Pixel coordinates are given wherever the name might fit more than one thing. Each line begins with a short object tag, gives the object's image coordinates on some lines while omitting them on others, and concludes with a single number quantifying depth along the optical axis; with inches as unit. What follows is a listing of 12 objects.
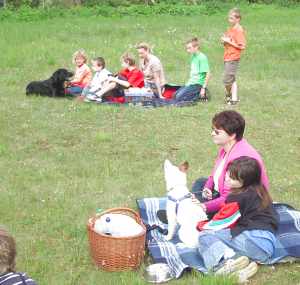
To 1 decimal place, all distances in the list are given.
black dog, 414.9
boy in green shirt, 412.2
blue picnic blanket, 191.6
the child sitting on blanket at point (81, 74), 434.6
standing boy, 414.6
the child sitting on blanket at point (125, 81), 412.8
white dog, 199.5
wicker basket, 183.6
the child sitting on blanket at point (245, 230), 188.1
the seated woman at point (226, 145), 213.2
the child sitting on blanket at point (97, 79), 412.5
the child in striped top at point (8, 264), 130.0
